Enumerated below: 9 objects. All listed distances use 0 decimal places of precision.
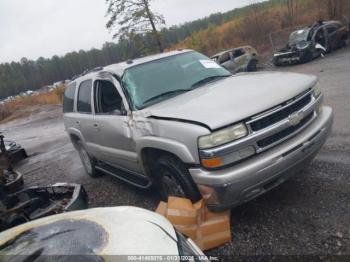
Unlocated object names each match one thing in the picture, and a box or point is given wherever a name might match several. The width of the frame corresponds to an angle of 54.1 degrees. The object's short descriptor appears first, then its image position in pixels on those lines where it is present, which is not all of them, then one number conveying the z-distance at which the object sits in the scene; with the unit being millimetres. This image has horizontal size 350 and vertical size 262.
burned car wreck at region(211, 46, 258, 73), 15664
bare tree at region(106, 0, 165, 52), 22812
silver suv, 3051
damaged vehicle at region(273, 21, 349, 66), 16641
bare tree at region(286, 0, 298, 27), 26656
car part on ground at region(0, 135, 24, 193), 5246
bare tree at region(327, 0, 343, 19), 22442
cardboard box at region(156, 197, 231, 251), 3320
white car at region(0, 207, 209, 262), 1829
